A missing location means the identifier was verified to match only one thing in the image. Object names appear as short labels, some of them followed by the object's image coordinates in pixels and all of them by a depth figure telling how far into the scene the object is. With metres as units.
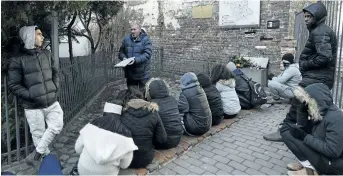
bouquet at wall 8.52
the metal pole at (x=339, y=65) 4.26
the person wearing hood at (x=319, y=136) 2.81
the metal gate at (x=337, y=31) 4.33
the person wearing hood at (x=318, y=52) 3.68
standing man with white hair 5.22
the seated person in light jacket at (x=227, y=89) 5.31
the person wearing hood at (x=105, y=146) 2.91
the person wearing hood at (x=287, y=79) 5.78
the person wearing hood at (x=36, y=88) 3.35
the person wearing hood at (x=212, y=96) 4.86
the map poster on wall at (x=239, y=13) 9.09
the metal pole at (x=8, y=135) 3.40
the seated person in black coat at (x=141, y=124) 3.37
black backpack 5.90
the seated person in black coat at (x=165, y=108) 3.89
